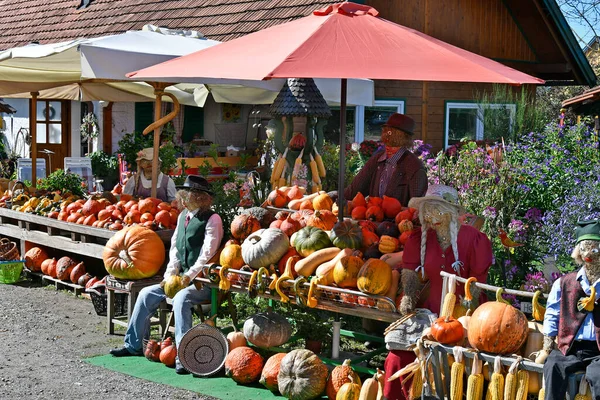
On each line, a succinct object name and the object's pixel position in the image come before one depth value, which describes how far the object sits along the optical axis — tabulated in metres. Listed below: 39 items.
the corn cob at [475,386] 4.98
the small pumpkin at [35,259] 10.78
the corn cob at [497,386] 4.90
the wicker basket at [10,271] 10.59
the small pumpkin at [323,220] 7.12
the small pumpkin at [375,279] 6.04
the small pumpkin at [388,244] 6.59
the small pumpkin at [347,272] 6.25
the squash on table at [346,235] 6.65
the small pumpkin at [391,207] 7.25
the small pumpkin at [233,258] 7.09
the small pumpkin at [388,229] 6.82
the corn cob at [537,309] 5.27
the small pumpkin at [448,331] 5.27
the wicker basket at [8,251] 10.93
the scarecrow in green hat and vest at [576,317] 4.78
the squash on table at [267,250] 6.83
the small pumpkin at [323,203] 7.64
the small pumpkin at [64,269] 10.26
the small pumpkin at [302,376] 6.20
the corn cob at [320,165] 11.95
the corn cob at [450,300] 5.53
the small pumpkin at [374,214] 7.22
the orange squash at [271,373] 6.48
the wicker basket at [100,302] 8.77
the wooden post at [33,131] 11.93
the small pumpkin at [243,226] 7.39
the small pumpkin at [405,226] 6.76
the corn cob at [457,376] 5.09
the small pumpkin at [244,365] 6.66
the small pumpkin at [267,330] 6.82
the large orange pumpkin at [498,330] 5.05
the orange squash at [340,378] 6.15
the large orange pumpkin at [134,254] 8.19
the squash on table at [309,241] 6.71
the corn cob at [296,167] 11.56
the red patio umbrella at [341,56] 5.60
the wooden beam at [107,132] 20.23
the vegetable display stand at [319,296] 6.06
